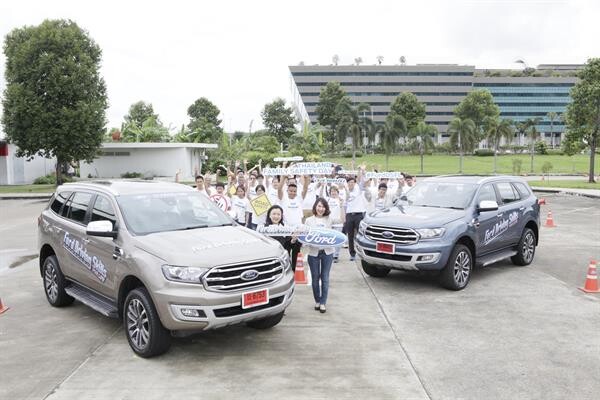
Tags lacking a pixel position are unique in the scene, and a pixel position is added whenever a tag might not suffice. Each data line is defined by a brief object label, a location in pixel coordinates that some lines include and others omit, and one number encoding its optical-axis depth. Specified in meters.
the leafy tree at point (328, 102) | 96.00
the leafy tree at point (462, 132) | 63.16
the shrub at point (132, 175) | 40.48
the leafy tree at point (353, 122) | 61.81
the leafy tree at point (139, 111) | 77.56
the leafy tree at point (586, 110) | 33.00
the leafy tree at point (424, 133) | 72.00
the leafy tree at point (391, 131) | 60.69
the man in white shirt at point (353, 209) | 10.58
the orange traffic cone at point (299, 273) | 8.68
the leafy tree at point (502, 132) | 66.69
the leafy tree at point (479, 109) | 96.38
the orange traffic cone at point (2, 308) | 7.22
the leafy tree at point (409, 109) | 95.06
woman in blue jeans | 6.82
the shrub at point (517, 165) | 46.00
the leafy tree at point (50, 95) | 33.28
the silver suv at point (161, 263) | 5.04
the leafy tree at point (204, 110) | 85.38
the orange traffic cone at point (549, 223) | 15.58
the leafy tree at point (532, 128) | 69.12
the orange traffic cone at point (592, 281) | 8.02
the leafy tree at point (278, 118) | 83.71
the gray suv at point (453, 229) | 7.91
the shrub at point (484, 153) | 81.81
